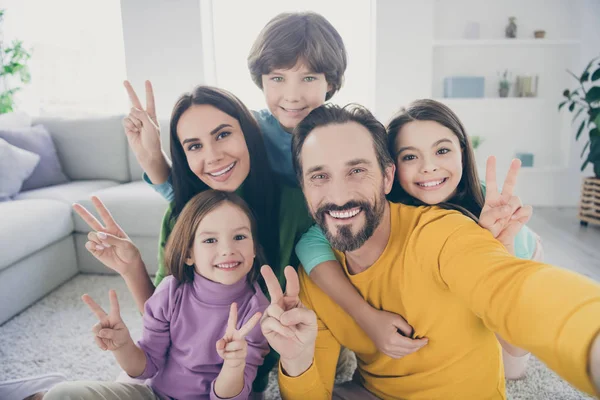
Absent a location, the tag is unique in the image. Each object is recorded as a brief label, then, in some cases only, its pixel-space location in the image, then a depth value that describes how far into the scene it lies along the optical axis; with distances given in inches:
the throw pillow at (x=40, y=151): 109.9
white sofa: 82.0
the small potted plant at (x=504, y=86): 161.8
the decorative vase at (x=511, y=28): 158.7
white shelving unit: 161.6
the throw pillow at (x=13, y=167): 98.3
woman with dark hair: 46.8
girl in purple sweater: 40.6
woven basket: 128.6
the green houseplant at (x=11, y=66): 149.6
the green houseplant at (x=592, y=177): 126.9
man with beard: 33.3
